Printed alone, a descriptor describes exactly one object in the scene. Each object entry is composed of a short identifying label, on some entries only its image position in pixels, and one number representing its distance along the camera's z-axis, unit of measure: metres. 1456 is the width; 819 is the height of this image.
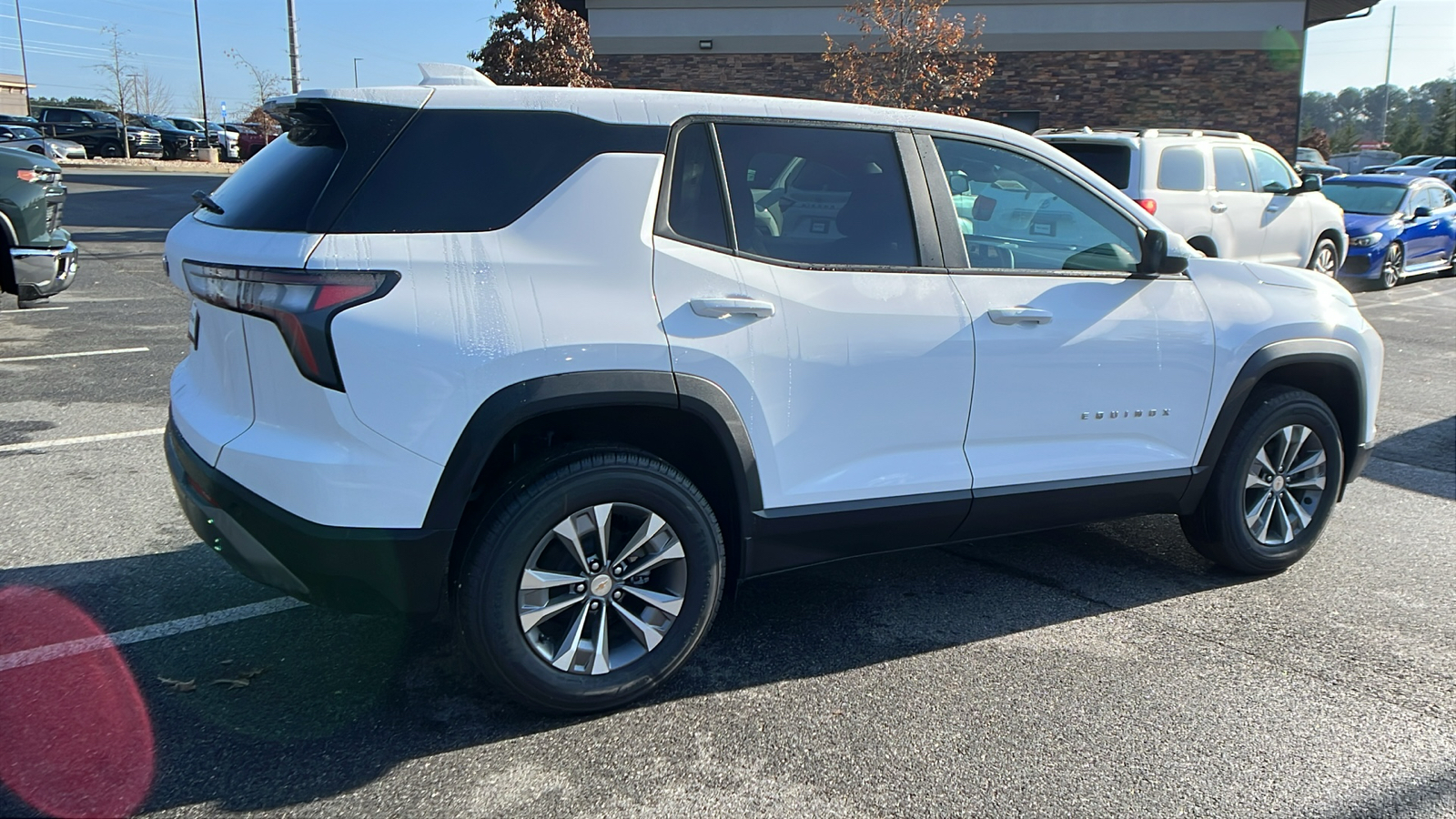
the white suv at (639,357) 2.85
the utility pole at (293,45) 21.81
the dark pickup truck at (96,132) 37.06
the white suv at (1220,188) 10.80
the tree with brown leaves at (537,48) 15.77
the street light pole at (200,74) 42.03
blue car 14.95
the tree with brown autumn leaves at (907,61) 17.39
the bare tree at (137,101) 49.70
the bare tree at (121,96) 40.47
